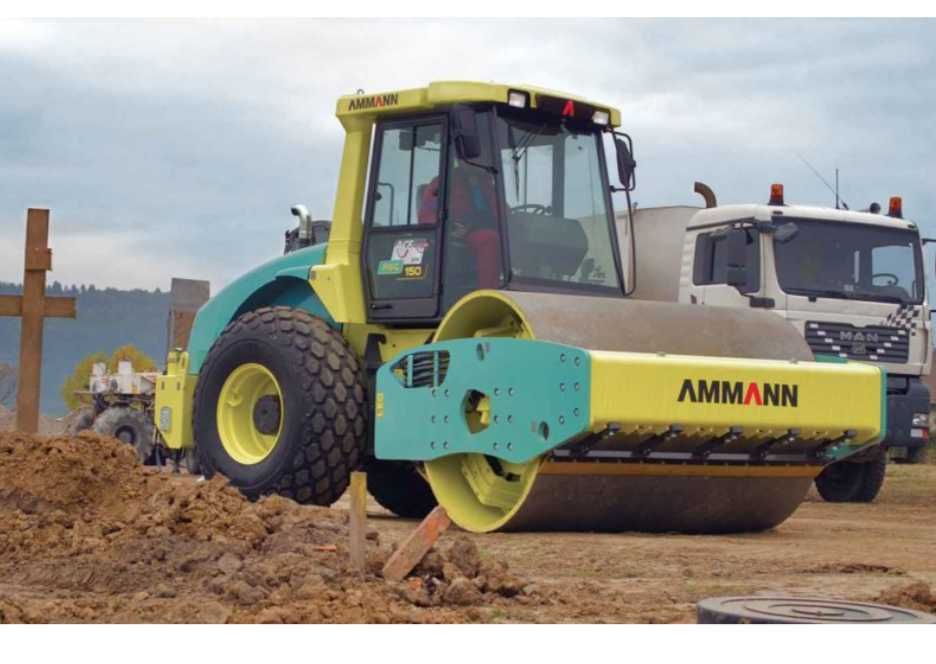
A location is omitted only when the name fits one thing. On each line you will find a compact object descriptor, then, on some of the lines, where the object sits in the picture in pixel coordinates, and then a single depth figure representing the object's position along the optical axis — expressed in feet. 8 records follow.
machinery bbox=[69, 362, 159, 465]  78.84
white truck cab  50.29
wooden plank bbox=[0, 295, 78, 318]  38.75
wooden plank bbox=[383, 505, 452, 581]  22.80
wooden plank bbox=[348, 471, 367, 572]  23.15
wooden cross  38.22
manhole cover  18.33
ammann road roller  30.91
